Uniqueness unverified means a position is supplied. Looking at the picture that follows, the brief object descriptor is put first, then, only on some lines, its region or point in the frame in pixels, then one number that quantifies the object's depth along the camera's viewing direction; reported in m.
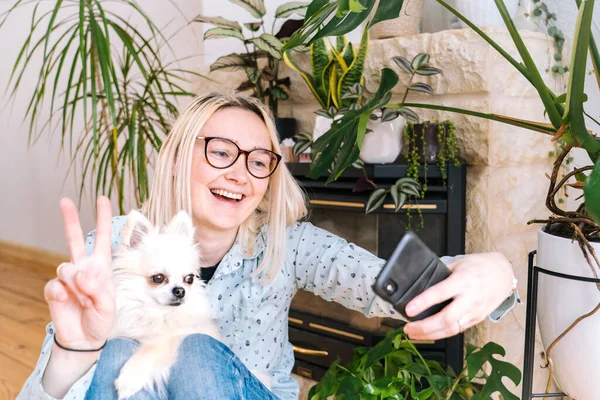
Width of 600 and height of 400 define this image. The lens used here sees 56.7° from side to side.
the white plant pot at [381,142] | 1.96
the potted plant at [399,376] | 1.36
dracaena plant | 1.94
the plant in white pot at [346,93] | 1.96
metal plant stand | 1.24
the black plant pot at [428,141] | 1.95
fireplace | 1.97
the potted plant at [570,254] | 1.09
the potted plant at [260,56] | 2.19
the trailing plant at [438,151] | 1.94
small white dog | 1.03
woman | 0.88
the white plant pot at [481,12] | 1.99
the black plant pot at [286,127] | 2.39
